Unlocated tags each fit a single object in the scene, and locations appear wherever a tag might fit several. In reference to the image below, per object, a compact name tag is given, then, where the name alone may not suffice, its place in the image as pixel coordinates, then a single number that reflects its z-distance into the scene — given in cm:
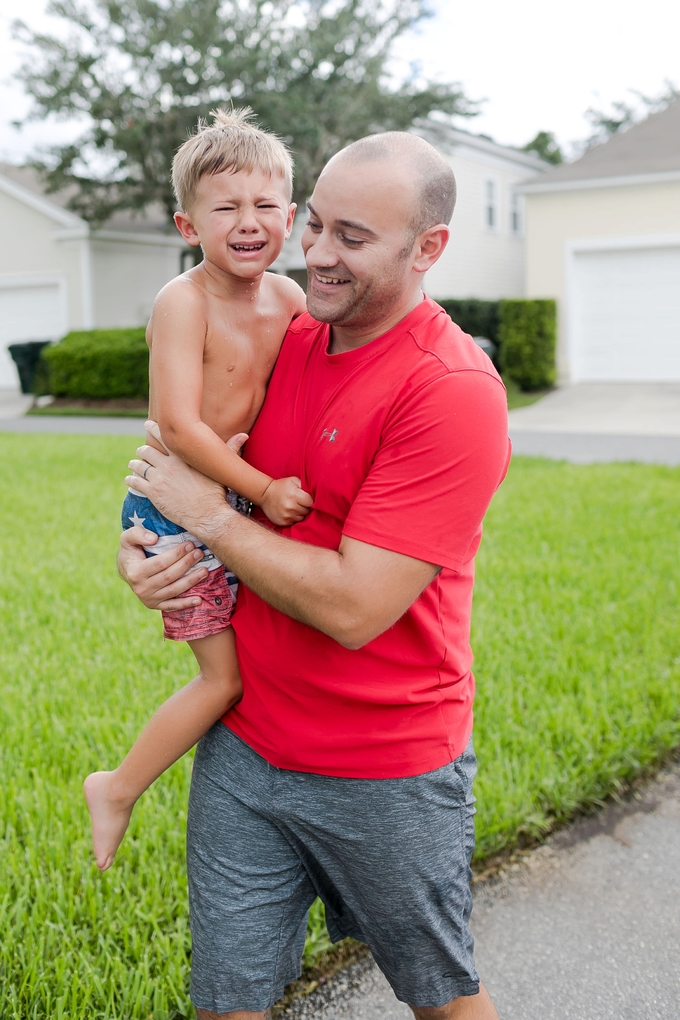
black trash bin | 2195
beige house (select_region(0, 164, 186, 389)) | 2403
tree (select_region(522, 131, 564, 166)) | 4522
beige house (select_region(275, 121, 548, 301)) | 2383
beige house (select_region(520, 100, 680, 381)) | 1920
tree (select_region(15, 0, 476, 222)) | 2152
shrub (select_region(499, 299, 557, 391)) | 1916
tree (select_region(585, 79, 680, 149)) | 4038
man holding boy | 176
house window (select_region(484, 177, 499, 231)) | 2589
